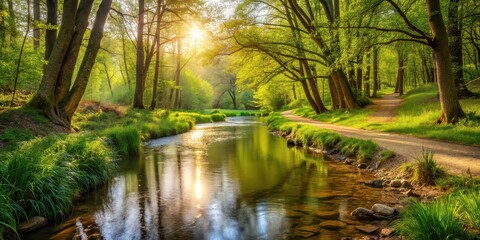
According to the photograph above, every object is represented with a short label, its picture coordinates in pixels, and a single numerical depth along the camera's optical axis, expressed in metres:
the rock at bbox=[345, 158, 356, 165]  10.52
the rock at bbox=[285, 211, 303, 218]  5.95
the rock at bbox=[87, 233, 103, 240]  5.17
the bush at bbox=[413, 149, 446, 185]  6.89
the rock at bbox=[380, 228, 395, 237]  4.74
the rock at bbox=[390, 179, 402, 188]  7.38
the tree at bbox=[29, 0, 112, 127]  11.77
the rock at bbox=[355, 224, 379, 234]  5.06
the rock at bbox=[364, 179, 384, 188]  7.66
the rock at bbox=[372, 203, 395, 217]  5.62
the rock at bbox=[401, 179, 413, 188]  7.22
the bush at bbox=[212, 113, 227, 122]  39.12
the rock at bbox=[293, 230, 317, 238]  5.08
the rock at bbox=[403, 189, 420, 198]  6.58
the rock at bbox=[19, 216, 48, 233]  5.34
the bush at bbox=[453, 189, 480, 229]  3.79
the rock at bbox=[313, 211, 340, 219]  5.82
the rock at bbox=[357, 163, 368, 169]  9.74
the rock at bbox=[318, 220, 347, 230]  5.36
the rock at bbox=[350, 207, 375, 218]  5.70
